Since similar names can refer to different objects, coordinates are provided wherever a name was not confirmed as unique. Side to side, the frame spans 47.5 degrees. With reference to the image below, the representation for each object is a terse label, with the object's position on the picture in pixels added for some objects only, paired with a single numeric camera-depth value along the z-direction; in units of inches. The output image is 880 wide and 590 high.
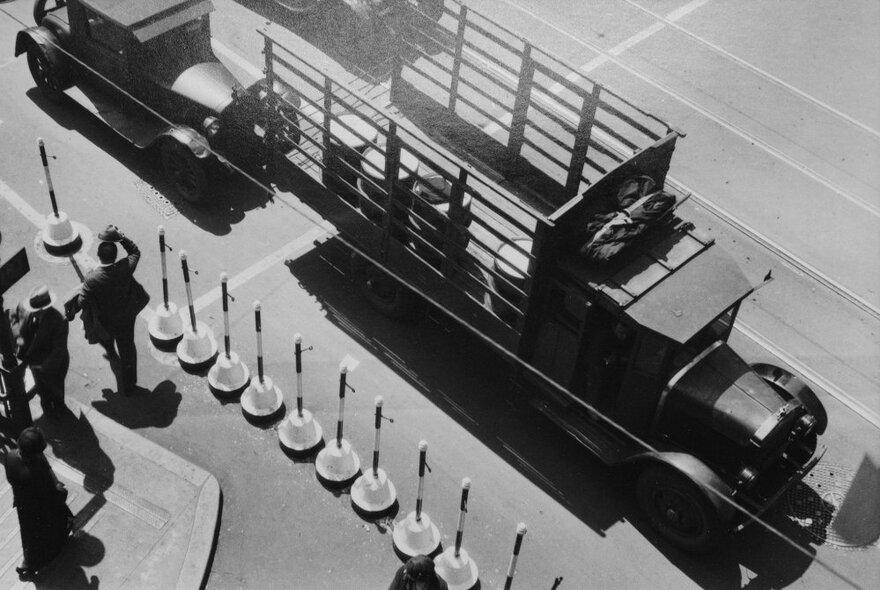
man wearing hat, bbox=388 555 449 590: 294.9
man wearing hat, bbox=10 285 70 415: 378.9
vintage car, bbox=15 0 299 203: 519.2
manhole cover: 409.1
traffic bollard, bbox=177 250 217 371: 442.3
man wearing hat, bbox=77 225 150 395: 394.9
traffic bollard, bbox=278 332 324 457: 411.8
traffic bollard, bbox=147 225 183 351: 451.8
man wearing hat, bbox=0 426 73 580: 331.3
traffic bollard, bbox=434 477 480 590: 372.2
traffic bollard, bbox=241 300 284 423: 423.5
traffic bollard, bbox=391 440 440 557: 379.2
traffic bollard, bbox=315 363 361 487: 401.7
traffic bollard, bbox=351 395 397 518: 392.2
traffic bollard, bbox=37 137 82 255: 487.8
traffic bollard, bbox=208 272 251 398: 431.2
